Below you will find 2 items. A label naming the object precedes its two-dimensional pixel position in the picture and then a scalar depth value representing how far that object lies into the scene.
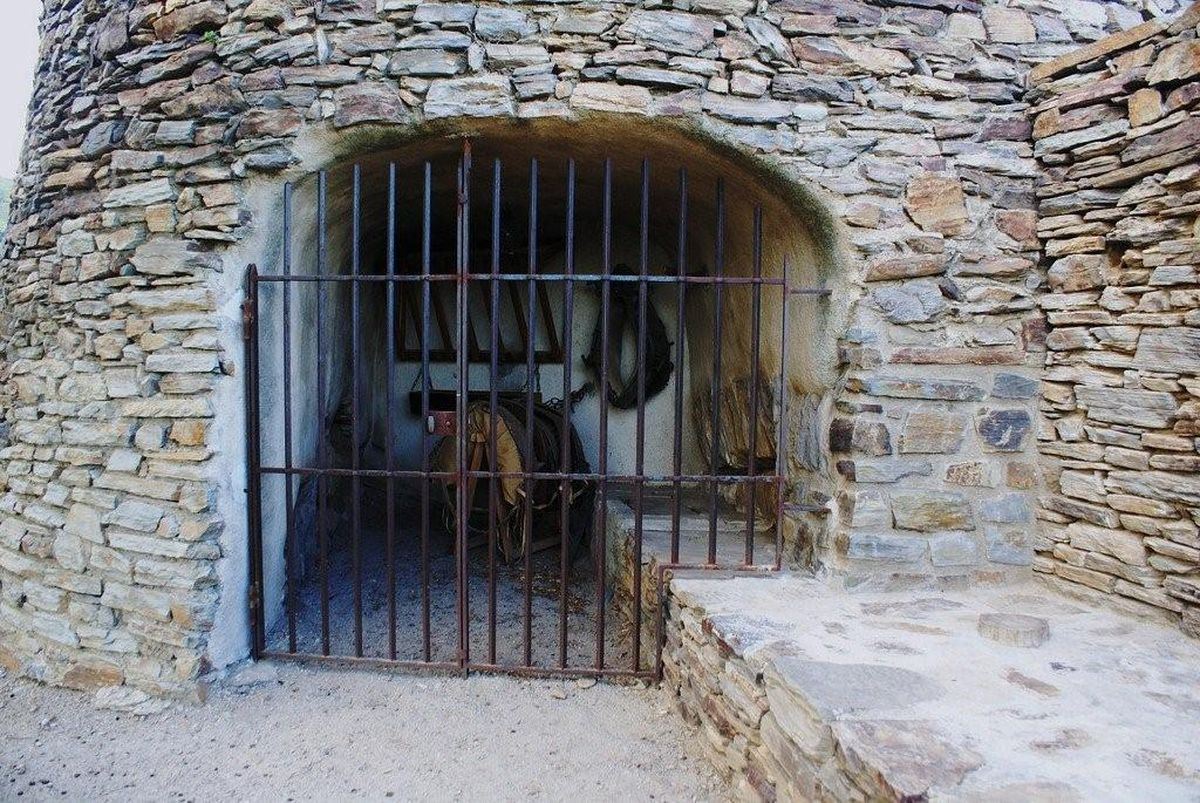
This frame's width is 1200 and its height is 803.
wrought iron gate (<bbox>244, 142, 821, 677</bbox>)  2.87
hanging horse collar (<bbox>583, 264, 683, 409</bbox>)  4.95
